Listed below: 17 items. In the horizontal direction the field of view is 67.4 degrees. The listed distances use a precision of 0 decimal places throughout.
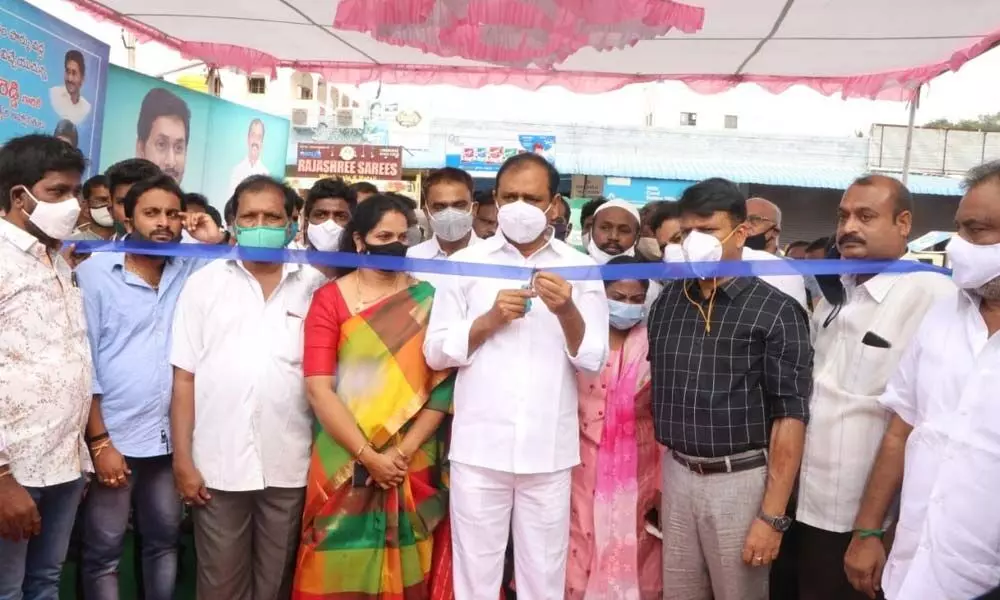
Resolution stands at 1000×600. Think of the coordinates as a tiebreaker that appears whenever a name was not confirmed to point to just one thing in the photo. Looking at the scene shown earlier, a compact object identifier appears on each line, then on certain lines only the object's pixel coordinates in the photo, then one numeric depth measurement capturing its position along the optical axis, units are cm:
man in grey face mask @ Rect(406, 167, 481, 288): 362
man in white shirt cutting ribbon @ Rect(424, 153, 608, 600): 258
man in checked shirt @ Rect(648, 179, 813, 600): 247
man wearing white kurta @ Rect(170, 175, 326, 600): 278
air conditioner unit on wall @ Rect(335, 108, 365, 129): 2088
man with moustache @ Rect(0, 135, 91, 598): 229
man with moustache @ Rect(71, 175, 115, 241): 408
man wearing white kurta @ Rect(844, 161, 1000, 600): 202
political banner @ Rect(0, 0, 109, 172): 426
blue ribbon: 255
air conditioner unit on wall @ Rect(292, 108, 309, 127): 2370
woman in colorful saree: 272
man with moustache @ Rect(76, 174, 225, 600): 283
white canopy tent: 459
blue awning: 1725
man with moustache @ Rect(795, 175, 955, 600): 249
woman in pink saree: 295
